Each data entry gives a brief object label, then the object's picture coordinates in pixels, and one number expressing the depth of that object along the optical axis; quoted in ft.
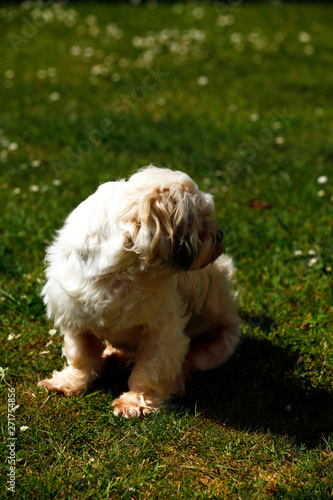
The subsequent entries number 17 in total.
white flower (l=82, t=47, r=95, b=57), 27.53
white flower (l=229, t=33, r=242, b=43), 29.18
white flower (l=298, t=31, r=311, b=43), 29.55
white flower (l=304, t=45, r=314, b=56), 27.81
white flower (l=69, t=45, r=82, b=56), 27.80
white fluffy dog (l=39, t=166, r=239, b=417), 8.09
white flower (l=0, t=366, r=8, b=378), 9.94
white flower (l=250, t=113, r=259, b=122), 20.64
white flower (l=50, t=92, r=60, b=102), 22.29
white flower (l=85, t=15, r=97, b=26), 32.73
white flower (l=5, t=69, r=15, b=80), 24.89
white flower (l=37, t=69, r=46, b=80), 24.65
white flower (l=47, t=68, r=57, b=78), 24.78
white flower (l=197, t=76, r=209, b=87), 24.16
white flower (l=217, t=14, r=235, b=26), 32.26
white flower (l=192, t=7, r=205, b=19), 33.75
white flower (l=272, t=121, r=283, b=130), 20.03
